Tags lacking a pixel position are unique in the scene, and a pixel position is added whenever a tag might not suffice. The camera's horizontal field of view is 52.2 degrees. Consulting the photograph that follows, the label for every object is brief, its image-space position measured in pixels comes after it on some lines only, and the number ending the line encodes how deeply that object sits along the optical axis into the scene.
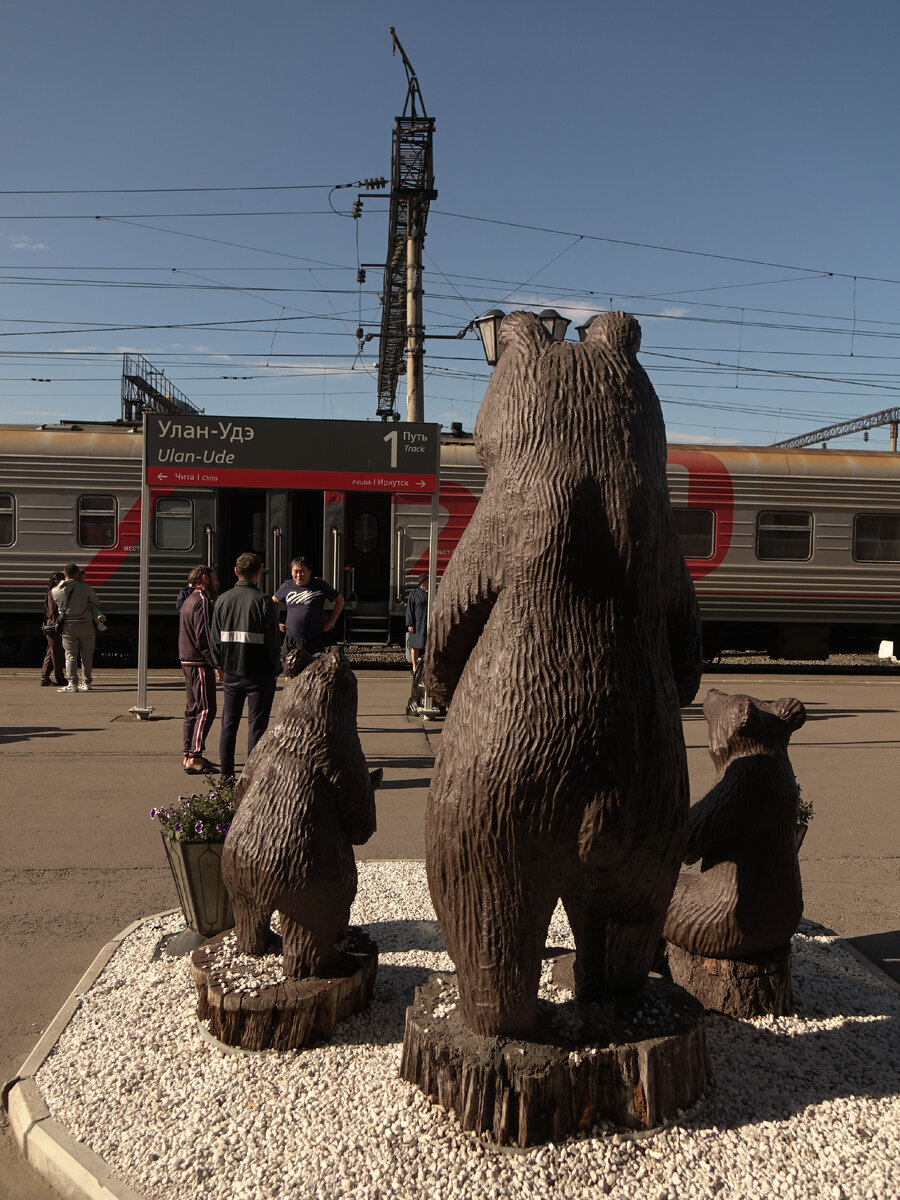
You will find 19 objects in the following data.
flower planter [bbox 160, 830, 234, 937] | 3.82
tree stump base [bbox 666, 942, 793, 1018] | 3.41
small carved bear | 3.29
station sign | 8.67
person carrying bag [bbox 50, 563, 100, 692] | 11.45
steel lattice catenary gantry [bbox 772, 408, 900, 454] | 41.44
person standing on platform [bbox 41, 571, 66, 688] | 11.98
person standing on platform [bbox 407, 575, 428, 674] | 10.74
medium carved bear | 3.19
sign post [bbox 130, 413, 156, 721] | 9.05
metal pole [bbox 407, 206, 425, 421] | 15.80
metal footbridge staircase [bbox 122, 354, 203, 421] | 29.33
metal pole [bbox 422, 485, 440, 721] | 9.09
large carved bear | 2.45
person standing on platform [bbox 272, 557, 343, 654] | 7.73
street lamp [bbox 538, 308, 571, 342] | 5.62
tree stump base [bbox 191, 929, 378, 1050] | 3.06
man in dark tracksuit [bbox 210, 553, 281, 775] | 6.59
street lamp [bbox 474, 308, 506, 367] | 5.90
